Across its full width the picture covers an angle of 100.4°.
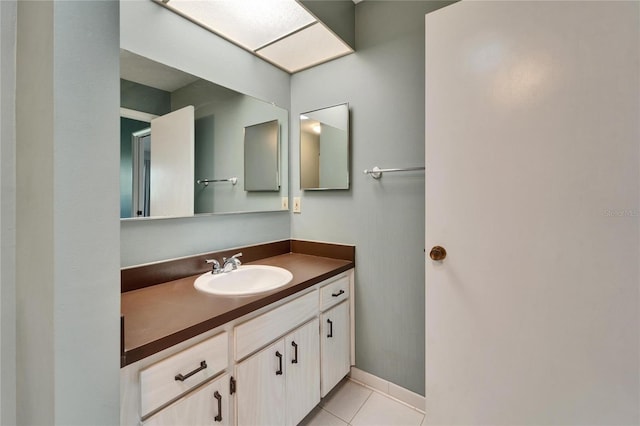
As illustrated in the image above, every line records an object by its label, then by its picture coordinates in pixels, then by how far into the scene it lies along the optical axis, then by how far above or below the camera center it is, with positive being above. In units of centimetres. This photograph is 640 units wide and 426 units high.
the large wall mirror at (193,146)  118 +36
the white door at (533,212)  86 -1
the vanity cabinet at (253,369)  76 -58
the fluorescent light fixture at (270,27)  130 +101
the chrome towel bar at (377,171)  150 +23
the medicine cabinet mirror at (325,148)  171 +42
